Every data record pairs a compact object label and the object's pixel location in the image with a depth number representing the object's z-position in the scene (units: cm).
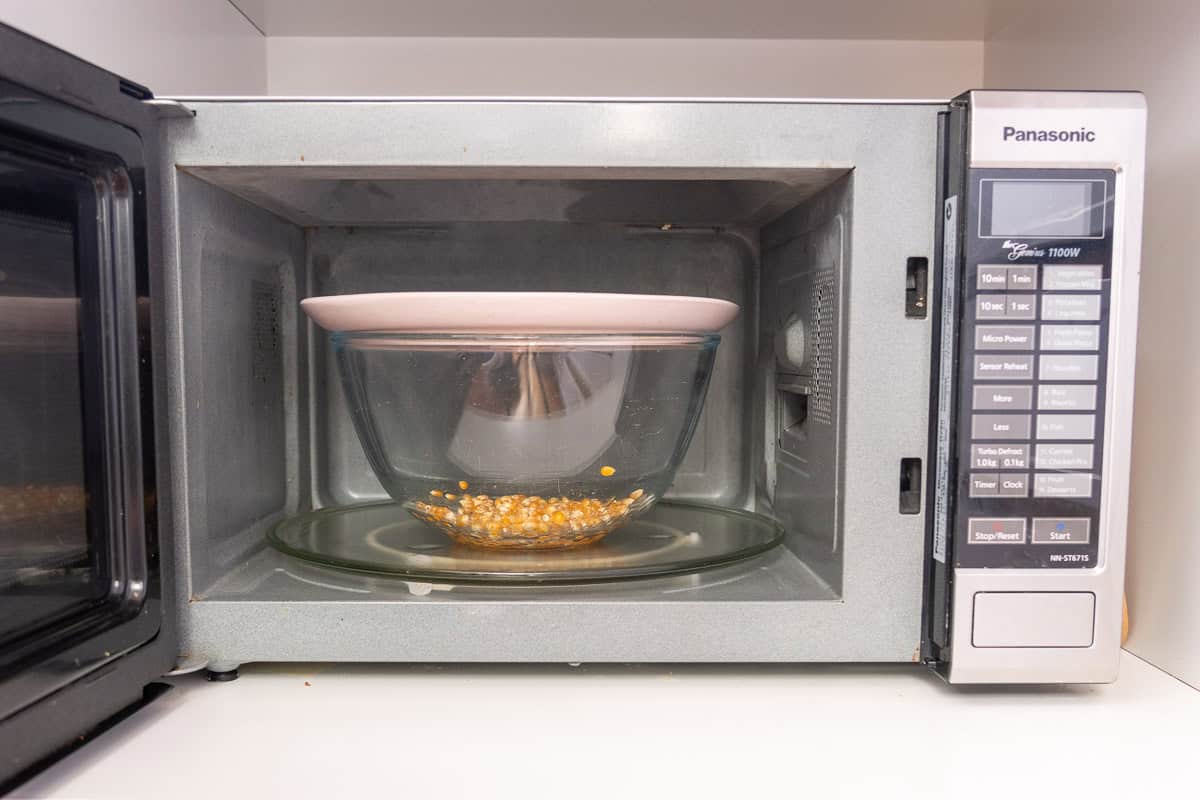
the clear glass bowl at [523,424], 60
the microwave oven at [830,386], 48
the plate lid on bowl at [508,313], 53
